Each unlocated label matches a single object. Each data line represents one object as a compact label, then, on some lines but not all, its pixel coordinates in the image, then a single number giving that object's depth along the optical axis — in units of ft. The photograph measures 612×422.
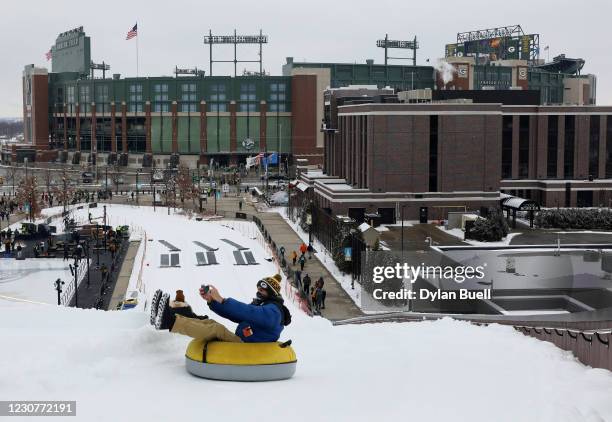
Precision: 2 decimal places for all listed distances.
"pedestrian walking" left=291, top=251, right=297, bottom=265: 160.31
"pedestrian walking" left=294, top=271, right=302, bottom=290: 137.90
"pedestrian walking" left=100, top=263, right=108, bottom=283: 140.60
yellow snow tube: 32.58
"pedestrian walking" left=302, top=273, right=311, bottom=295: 131.84
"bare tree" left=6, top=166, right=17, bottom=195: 419.70
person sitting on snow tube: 33.37
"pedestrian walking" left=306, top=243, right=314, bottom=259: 174.45
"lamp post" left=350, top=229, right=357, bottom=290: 141.08
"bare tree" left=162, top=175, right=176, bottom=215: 272.31
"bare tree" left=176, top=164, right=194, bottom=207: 284.16
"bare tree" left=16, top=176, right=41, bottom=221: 239.50
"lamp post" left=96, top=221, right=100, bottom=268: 158.81
